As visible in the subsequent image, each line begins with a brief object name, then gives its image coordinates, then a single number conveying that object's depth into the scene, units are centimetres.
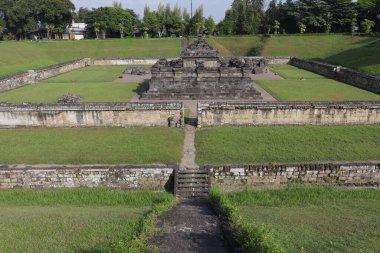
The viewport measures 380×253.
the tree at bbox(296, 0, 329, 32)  5894
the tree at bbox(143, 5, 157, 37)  7250
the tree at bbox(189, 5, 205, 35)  7156
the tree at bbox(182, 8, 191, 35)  7319
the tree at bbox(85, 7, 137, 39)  7069
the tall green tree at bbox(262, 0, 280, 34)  6594
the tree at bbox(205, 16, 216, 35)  7650
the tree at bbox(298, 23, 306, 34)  5954
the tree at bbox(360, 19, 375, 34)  5308
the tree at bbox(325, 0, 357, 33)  5762
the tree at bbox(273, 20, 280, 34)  6247
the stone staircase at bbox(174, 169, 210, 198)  1164
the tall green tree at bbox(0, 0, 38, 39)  6100
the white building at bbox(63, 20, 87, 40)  8711
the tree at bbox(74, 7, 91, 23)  11706
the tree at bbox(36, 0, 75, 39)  6231
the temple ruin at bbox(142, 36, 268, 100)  2472
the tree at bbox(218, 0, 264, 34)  6450
